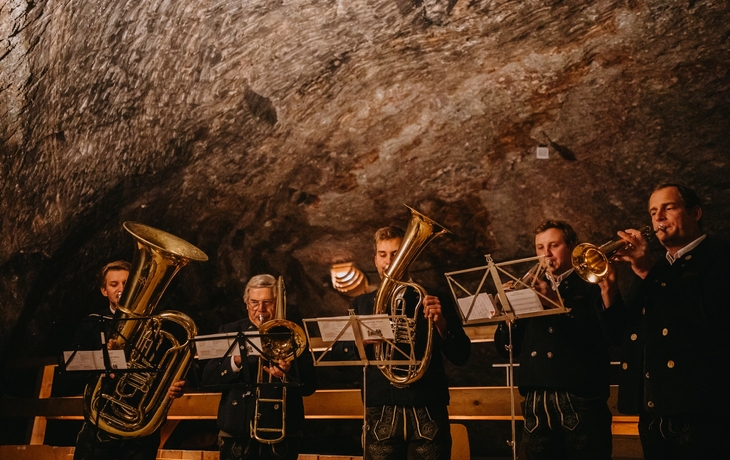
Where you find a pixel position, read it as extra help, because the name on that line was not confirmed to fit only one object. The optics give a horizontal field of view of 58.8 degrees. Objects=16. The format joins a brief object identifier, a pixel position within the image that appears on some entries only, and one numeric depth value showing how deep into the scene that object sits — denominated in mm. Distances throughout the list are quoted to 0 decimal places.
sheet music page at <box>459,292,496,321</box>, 3719
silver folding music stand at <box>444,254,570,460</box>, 3512
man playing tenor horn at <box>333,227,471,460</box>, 3898
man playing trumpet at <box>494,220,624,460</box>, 3598
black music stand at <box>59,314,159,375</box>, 4164
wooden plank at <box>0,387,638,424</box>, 5262
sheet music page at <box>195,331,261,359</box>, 3990
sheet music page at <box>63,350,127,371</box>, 4227
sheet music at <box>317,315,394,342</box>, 3766
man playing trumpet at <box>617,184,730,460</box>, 3164
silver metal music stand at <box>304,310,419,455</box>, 3773
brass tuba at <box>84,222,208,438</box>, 4543
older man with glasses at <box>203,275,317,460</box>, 4273
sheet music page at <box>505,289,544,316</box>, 3510
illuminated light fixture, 7750
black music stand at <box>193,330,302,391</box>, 3965
